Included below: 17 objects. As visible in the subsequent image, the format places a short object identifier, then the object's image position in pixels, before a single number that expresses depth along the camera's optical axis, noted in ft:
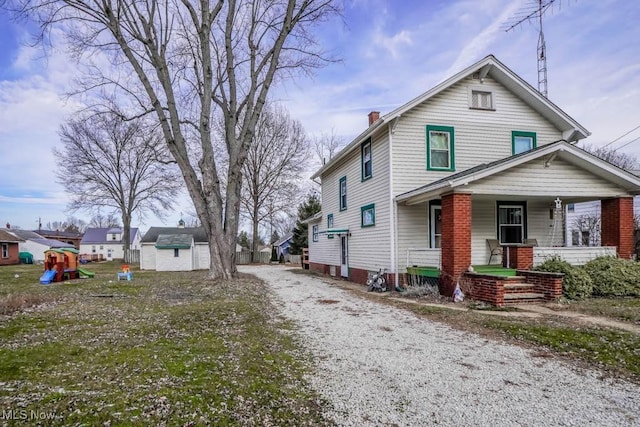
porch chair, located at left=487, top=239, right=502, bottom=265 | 42.44
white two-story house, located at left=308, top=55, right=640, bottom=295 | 34.37
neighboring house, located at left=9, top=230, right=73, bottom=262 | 148.36
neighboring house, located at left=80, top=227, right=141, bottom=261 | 184.03
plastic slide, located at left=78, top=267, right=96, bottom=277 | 62.64
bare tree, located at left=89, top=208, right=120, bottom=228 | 241.55
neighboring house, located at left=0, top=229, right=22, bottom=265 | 117.80
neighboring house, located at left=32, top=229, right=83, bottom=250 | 223.71
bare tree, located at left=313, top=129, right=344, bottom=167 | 131.23
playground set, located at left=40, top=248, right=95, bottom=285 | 53.78
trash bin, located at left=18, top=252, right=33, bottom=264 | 134.41
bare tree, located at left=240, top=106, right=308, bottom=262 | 113.09
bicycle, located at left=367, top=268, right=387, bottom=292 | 41.42
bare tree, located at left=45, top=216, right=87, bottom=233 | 282.36
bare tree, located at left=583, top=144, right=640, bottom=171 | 121.39
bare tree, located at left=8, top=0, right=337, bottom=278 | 46.34
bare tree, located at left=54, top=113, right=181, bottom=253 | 110.11
